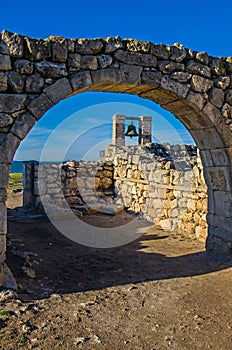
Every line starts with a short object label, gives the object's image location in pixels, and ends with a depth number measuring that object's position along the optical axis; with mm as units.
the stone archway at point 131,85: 4375
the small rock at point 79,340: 3189
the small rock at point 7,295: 4051
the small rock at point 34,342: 3129
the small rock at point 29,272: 5018
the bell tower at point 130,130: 14137
